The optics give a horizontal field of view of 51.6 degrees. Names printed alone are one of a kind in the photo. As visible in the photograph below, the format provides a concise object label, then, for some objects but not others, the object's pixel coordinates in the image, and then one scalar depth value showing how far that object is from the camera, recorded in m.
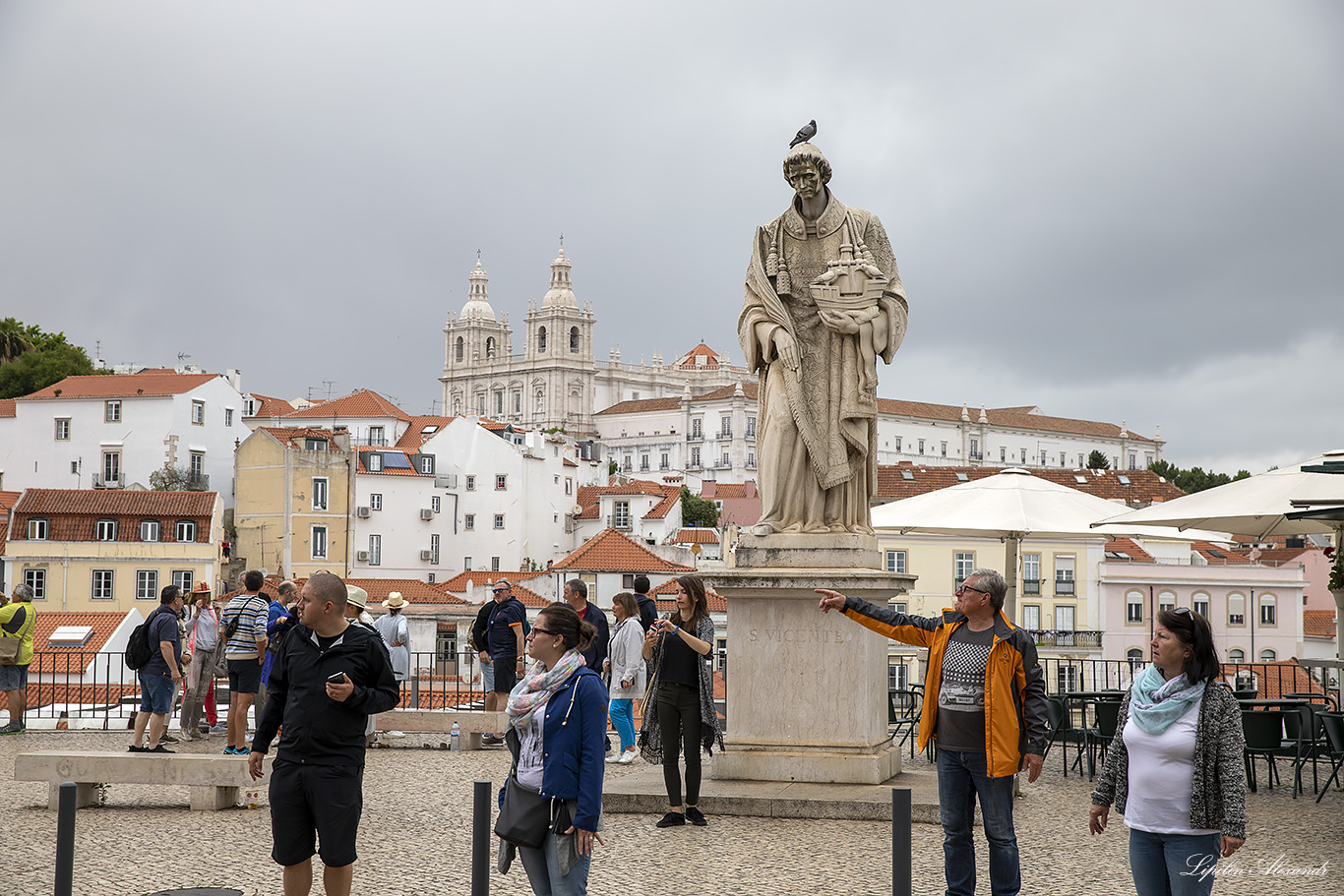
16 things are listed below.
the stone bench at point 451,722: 12.96
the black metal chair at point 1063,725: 10.70
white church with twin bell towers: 166.12
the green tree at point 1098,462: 144.25
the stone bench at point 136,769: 8.53
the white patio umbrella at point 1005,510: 11.50
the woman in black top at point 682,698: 7.76
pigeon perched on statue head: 9.06
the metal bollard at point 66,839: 5.34
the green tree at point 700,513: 102.31
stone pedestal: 8.41
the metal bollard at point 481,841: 5.16
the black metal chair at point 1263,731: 9.50
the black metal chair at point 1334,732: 9.03
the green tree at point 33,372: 84.31
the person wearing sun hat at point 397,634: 12.91
